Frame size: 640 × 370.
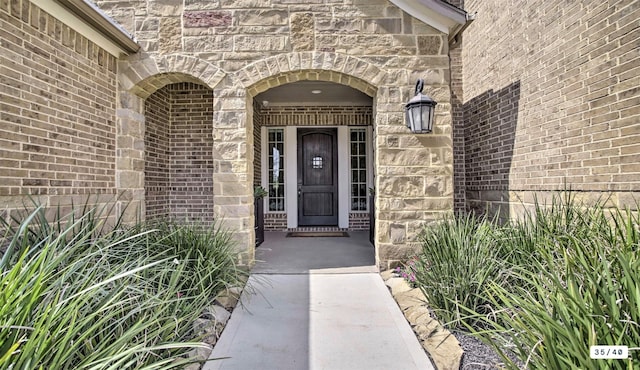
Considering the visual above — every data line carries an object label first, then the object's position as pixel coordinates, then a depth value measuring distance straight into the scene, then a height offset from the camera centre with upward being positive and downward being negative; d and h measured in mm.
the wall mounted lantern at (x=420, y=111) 3934 +846
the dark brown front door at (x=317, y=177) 7633 +210
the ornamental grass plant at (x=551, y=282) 1389 -554
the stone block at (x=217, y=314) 2855 -1057
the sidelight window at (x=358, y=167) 7539 +415
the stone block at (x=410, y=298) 3135 -1056
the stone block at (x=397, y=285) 3500 -1032
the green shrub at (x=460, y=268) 2662 -674
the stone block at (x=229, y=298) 3188 -1032
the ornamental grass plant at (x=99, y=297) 1341 -572
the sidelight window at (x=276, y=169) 7527 +397
